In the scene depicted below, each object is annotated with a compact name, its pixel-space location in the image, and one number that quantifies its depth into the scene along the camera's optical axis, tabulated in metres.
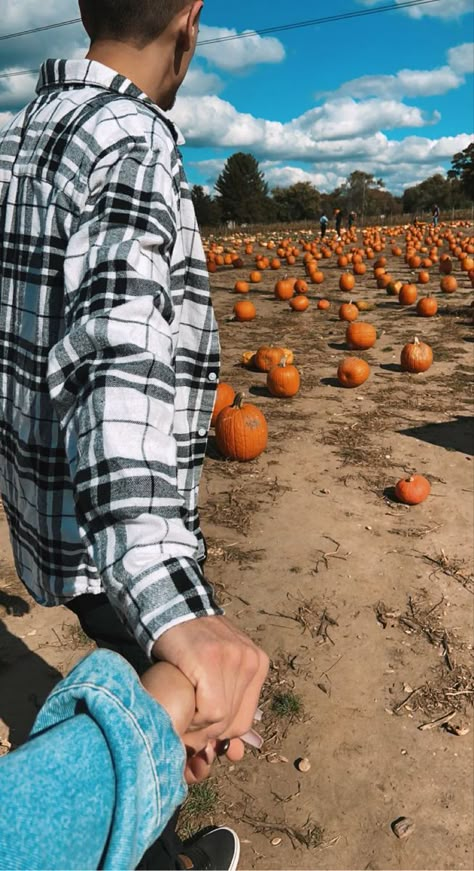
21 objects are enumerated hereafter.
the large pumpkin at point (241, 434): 5.68
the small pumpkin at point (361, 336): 9.34
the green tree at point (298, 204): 84.33
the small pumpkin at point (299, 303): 12.42
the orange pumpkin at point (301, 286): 13.80
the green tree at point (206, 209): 64.26
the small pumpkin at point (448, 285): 13.83
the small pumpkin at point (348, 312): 11.41
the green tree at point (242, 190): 78.06
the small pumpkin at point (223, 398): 6.48
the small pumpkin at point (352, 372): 7.62
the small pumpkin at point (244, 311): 11.64
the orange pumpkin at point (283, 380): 7.32
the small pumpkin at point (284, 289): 13.69
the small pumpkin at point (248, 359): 8.65
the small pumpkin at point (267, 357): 8.38
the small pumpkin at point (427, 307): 11.69
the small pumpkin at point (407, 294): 12.65
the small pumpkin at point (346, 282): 14.17
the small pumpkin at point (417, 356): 8.29
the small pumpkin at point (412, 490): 4.88
